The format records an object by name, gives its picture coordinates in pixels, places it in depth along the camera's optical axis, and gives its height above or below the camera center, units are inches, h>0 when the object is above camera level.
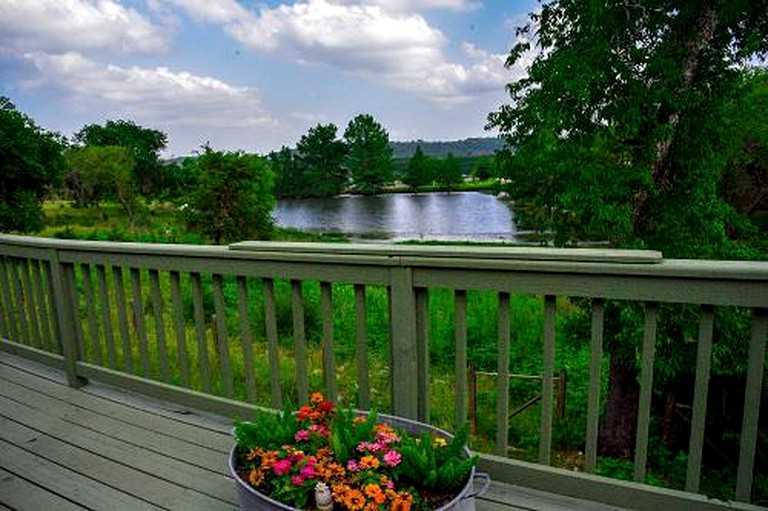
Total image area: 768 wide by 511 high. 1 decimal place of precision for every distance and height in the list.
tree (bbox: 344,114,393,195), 3009.4 +50.8
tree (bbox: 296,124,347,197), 2999.5 +16.2
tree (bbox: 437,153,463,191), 3216.0 -86.9
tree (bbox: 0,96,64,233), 430.9 +3.0
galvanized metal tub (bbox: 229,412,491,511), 59.1 -38.4
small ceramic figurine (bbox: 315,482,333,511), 58.3 -36.5
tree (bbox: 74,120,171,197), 1879.9 +104.5
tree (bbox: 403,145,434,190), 3255.4 -72.2
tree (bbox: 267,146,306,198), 3014.3 -59.5
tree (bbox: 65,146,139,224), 1438.2 -13.5
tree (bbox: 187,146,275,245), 641.0 -33.8
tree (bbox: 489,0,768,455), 202.5 +11.8
